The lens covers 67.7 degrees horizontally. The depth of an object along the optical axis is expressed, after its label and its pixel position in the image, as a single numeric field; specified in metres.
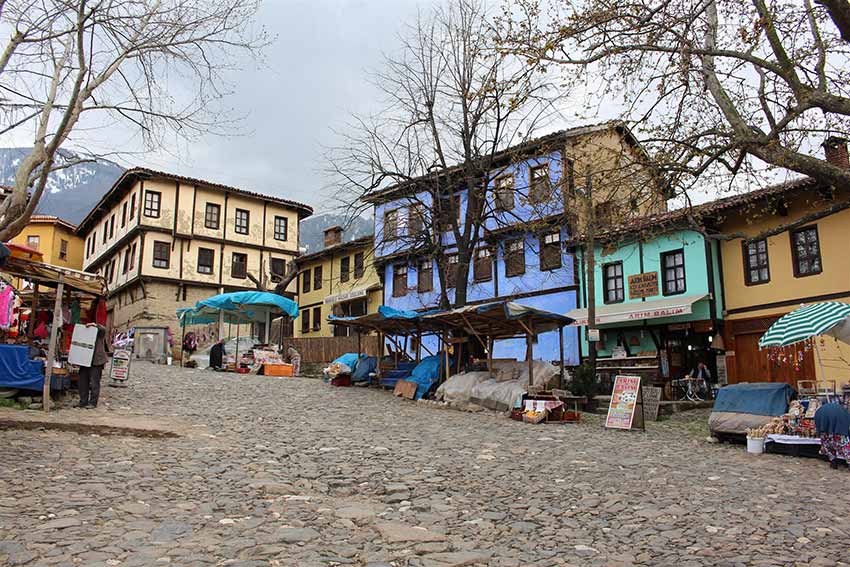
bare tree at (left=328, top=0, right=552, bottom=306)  19.08
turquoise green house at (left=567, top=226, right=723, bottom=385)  20.34
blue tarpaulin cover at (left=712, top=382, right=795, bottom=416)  10.71
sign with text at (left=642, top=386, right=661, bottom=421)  14.65
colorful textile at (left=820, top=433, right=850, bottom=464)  8.81
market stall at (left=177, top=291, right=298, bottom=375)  23.92
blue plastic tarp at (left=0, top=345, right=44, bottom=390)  10.42
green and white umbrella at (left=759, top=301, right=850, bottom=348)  10.63
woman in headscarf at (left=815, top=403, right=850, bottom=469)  8.85
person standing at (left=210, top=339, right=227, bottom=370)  24.86
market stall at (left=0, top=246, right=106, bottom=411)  10.61
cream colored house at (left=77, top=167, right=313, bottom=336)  34.59
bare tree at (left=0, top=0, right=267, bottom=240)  9.67
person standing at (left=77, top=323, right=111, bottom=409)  11.46
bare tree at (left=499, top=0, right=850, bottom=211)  6.79
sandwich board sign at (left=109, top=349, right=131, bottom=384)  14.88
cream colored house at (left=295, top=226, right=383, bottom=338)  34.97
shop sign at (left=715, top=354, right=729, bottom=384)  20.06
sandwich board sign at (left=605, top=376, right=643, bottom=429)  12.64
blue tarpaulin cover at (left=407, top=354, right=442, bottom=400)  17.12
